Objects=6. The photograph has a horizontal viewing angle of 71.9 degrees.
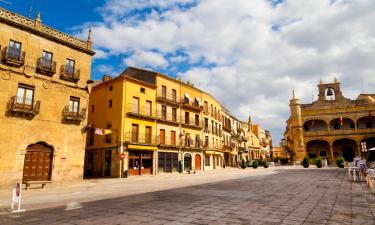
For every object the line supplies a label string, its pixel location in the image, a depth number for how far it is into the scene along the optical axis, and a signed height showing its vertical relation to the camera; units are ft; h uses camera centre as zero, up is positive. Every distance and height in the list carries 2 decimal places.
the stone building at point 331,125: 162.30 +19.89
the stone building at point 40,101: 59.16 +14.16
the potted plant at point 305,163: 127.13 -3.44
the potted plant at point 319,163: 124.47 -3.40
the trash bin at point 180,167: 115.24 -4.56
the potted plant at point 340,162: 115.75 -2.78
